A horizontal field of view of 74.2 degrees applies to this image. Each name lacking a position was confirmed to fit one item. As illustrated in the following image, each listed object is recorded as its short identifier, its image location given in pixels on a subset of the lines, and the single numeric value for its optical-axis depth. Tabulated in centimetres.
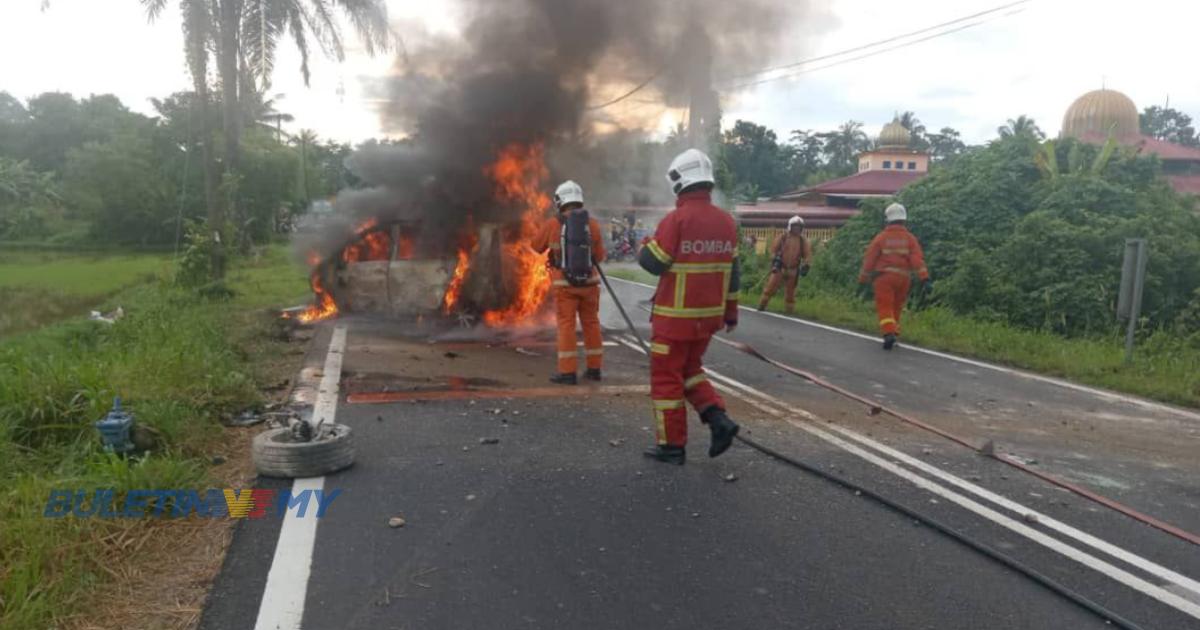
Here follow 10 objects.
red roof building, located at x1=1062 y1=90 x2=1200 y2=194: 3059
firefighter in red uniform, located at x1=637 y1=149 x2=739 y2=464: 468
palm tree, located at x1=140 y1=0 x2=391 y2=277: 1477
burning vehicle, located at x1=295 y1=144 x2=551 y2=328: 1021
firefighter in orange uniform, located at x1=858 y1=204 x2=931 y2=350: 938
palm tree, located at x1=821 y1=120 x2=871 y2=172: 7200
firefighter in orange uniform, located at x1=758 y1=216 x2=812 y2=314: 1250
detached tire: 429
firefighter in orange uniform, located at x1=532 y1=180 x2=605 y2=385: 682
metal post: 757
